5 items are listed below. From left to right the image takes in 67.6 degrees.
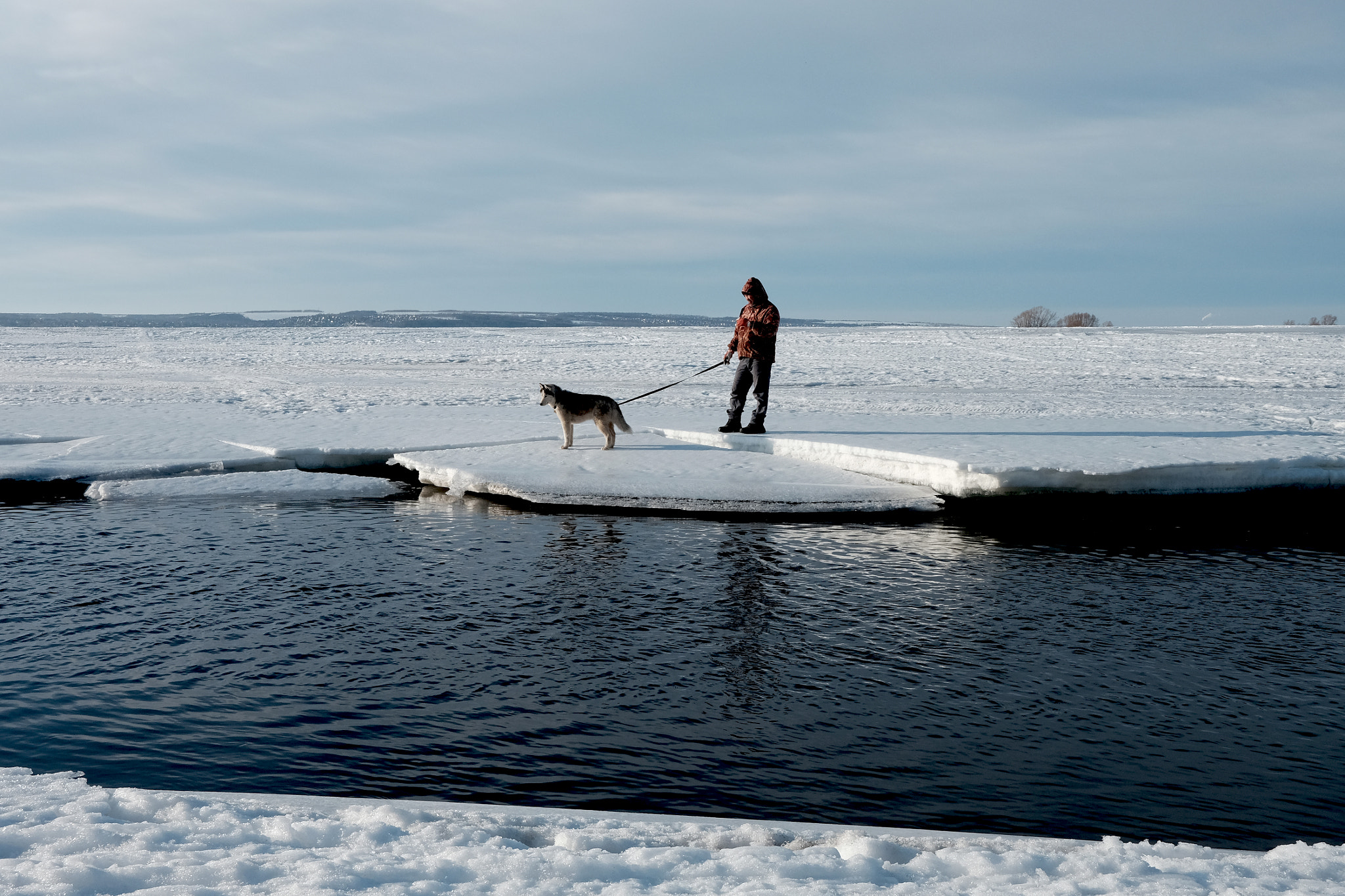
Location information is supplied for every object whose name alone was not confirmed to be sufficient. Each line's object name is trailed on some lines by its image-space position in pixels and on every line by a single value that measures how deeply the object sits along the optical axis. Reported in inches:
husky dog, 421.1
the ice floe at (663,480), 345.4
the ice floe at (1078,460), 355.9
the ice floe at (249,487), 377.7
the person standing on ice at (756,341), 433.1
